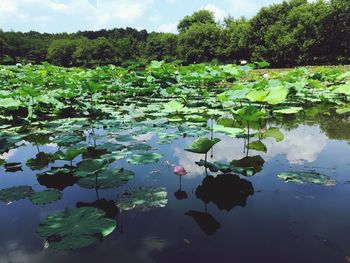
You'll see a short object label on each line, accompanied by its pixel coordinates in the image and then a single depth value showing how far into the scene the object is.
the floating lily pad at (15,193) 2.54
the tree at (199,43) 33.66
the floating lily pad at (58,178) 2.80
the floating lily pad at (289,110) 5.04
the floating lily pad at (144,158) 3.12
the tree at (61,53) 47.44
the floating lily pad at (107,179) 2.68
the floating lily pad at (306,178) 2.69
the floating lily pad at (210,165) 2.74
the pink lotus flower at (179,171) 2.74
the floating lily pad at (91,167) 2.44
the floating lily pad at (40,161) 3.33
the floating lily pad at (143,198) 2.33
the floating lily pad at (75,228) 1.83
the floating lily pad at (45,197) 2.43
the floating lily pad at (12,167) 3.26
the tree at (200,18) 52.54
